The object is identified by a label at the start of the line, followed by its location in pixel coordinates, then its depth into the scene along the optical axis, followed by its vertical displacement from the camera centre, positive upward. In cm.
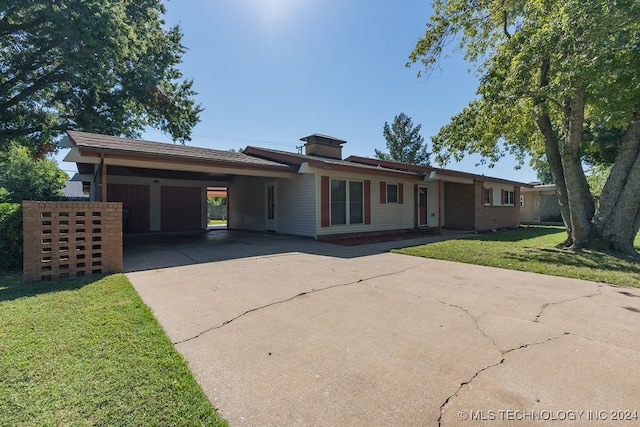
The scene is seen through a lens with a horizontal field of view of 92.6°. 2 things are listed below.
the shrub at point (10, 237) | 592 -43
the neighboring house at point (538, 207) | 2380 +78
